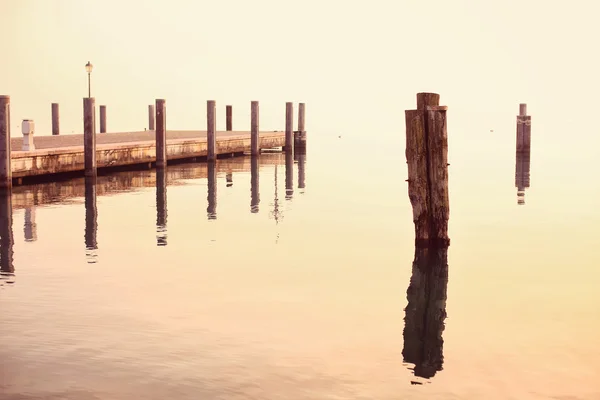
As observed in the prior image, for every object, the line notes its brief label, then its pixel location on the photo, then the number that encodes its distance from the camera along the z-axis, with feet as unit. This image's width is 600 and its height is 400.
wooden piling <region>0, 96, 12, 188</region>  71.31
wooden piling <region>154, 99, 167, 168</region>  101.40
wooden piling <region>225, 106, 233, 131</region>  161.58
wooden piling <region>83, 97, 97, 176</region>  84.69
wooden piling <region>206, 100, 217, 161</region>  114.01
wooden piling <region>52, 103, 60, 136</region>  139.54
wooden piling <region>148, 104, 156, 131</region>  157.17
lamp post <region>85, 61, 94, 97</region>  135.74
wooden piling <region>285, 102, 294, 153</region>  134.68
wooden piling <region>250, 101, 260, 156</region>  125.24
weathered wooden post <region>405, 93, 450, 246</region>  50.26
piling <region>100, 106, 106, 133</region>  144.87
